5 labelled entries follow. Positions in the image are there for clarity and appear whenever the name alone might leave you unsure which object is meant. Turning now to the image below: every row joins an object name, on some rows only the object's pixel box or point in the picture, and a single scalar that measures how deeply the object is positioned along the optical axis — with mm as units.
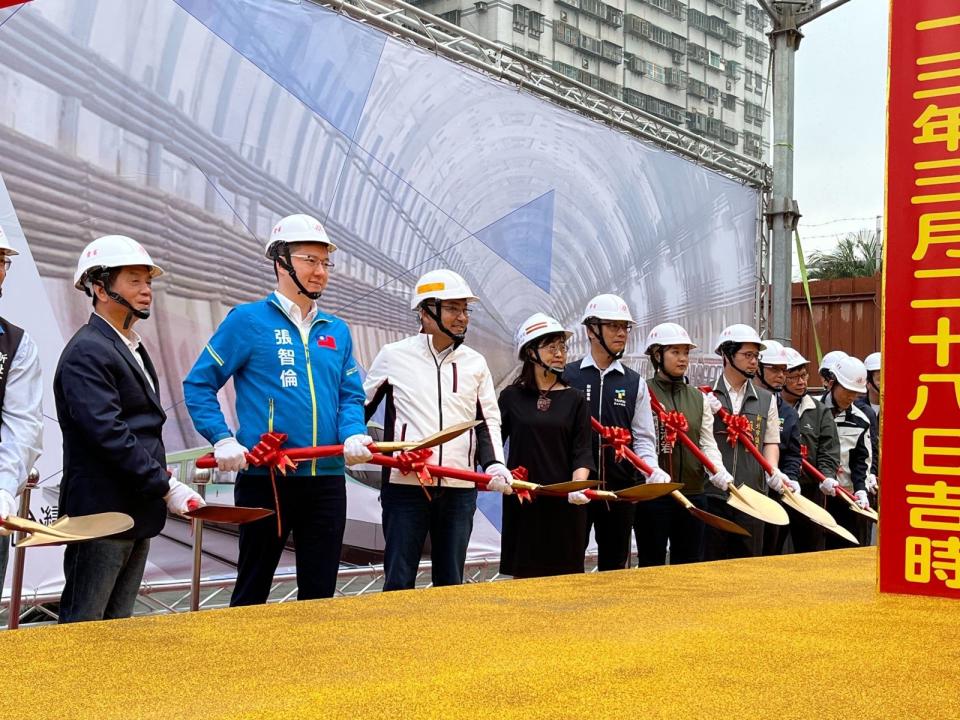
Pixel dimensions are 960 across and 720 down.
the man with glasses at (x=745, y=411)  4594
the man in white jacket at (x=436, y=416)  3291
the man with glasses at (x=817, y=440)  5562
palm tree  21312
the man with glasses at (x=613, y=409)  4074
